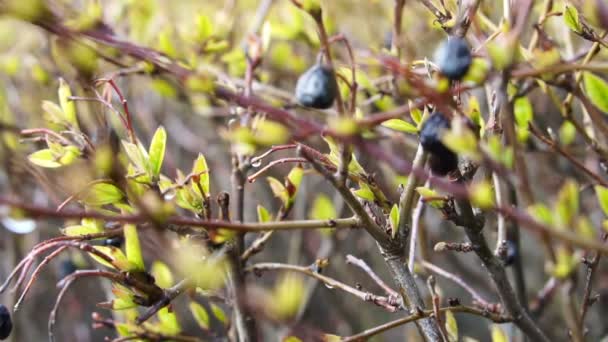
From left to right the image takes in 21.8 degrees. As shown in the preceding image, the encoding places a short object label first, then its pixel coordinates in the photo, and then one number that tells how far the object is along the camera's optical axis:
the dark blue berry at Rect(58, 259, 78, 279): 0.42
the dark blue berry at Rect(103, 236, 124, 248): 0.33
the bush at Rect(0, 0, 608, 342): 0.27
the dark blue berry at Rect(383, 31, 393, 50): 0.42
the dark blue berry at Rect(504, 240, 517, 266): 0.37
